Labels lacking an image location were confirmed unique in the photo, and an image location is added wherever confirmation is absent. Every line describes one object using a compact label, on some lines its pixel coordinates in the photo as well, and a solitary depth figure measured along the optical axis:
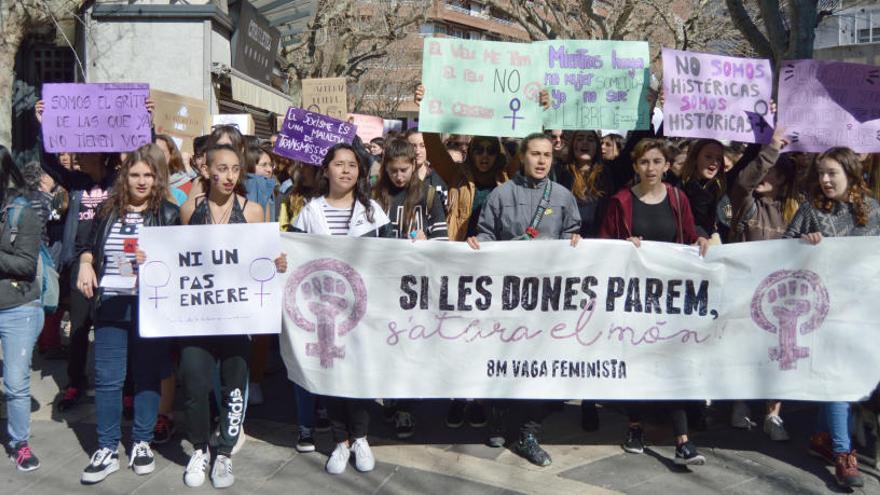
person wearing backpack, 4.54
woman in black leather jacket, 4.59
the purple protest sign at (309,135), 6.82
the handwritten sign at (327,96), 10.81
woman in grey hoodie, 5.07
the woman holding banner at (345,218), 4.87
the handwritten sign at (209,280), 4.53
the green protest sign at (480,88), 5.66
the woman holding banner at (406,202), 5.40
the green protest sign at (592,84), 5.75
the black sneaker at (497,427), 5.20
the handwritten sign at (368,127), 12.45
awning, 13.48
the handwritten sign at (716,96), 5.62
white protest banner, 4.86
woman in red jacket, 5.01
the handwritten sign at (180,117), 7.86
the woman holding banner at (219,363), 4.58
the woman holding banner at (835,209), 4.80
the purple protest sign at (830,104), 5.62
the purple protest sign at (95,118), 5.69
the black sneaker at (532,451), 4.89
